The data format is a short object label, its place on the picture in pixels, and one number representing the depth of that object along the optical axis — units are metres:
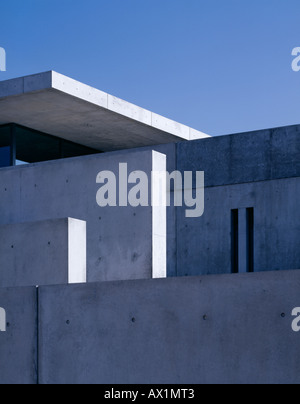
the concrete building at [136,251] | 8.60
